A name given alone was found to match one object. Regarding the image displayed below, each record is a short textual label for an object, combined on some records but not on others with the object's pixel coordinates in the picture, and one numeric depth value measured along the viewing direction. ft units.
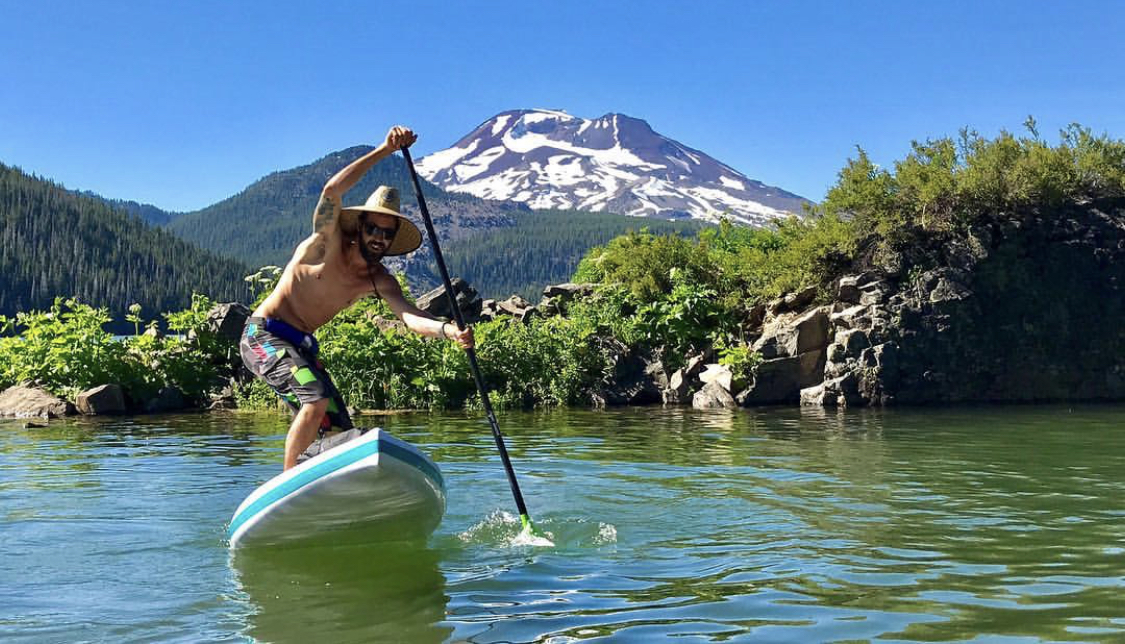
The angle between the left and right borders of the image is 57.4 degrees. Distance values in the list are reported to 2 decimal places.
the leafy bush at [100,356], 65.57
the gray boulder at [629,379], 67.21
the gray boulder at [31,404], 62.64
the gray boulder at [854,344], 61.16
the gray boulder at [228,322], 70.59
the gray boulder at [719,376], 62.49
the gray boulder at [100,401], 63.21
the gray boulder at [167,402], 66.03
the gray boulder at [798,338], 62.75
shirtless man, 22.66
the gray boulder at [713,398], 61.93
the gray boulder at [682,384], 66.28
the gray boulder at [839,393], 60.13
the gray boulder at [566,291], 78.28
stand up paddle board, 20.65
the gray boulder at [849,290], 64.73
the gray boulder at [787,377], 62.03
